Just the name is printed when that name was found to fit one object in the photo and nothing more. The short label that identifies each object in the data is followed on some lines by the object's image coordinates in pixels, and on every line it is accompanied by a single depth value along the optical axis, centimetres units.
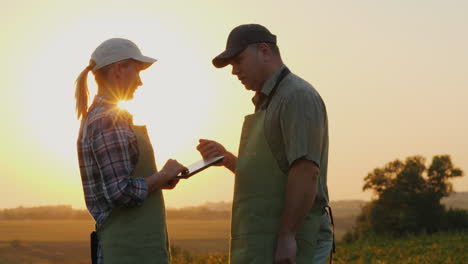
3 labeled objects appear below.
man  355
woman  382
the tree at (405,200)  2956
